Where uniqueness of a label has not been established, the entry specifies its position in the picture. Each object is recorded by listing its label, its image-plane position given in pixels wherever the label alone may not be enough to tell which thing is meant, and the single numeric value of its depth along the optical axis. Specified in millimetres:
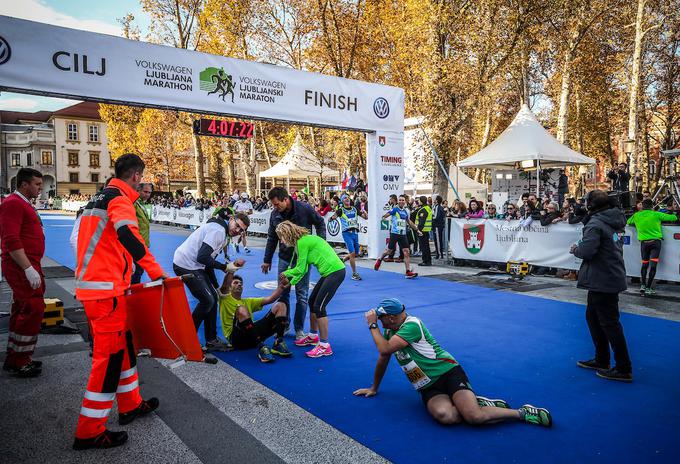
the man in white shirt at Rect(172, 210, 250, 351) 5469
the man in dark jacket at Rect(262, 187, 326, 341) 6113
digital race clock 11555
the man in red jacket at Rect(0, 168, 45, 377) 4781
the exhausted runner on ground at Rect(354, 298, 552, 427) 3715
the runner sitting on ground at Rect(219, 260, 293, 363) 5660
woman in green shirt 5418
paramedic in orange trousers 3393
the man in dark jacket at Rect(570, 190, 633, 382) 4770
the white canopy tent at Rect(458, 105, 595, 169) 15469
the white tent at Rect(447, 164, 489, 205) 28391
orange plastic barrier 3711
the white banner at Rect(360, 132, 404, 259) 13602
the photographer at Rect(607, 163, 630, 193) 13278
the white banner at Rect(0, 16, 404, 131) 8500
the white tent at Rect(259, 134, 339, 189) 26531
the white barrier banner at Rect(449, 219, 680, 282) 9812
